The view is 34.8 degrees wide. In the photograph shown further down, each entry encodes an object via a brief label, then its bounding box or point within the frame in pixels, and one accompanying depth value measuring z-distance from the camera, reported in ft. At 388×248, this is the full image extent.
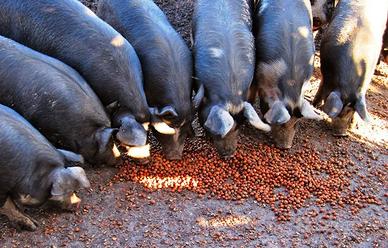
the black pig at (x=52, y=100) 15.25
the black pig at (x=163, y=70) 16.34
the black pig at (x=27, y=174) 13.85
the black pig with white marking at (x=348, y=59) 17.62
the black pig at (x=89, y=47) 16.02
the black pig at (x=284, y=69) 17.15
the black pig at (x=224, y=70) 16.36
